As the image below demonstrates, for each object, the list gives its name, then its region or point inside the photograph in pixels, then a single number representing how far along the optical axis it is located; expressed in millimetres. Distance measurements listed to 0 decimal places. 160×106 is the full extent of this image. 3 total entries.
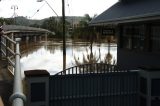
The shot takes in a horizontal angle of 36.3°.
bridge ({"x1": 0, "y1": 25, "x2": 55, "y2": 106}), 1497
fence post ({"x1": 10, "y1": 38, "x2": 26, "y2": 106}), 1464
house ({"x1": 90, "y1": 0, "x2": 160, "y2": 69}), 7595
